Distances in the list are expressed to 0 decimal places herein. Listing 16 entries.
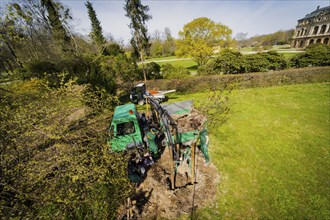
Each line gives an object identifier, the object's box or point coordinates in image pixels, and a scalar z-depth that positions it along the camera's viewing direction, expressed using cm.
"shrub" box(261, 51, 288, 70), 1541
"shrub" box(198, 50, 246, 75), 1600
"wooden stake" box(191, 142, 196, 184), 409
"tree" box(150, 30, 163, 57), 5404
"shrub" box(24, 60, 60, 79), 1230
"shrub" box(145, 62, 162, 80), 2104
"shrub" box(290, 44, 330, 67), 1420
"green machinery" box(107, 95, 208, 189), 431
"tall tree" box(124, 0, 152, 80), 1980
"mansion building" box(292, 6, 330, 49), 4178
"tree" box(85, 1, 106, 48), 3055
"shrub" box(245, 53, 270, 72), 1543
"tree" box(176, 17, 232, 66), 1992
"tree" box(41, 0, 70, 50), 1140
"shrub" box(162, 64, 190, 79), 1652
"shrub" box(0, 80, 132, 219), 283
